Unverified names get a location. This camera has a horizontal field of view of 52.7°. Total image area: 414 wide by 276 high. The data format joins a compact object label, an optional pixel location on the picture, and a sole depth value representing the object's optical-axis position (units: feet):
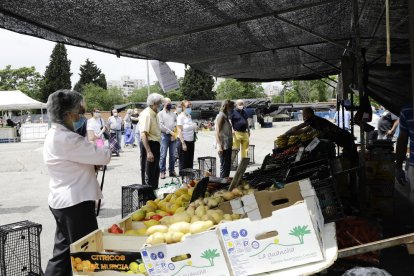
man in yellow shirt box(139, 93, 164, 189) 23.11
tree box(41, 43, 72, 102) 237.04
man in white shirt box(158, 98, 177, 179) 34.88
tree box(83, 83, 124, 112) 242.78
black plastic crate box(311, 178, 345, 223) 11.75
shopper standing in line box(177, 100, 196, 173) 33.73
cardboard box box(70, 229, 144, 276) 8.87
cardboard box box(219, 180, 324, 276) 8.24
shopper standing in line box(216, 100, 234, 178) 31.58
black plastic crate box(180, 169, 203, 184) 24.45
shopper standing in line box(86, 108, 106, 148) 35.27
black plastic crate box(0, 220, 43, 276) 13.21
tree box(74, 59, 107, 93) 297.12
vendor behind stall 22.30
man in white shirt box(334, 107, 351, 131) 52.77
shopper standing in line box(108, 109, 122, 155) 59.03
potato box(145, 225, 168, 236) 9.85
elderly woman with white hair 11.66
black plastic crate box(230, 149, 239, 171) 37.73
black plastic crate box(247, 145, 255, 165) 43.40
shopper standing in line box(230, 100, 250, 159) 36.73
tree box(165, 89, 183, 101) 268.70
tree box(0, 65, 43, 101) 218.59
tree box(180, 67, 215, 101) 243.60
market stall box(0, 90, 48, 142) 90.74
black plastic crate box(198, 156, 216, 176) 30.88
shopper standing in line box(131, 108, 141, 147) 55.21
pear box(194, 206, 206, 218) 10.83
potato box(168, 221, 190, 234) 9.52
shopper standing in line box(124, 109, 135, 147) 69.64
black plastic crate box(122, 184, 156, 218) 19.25
